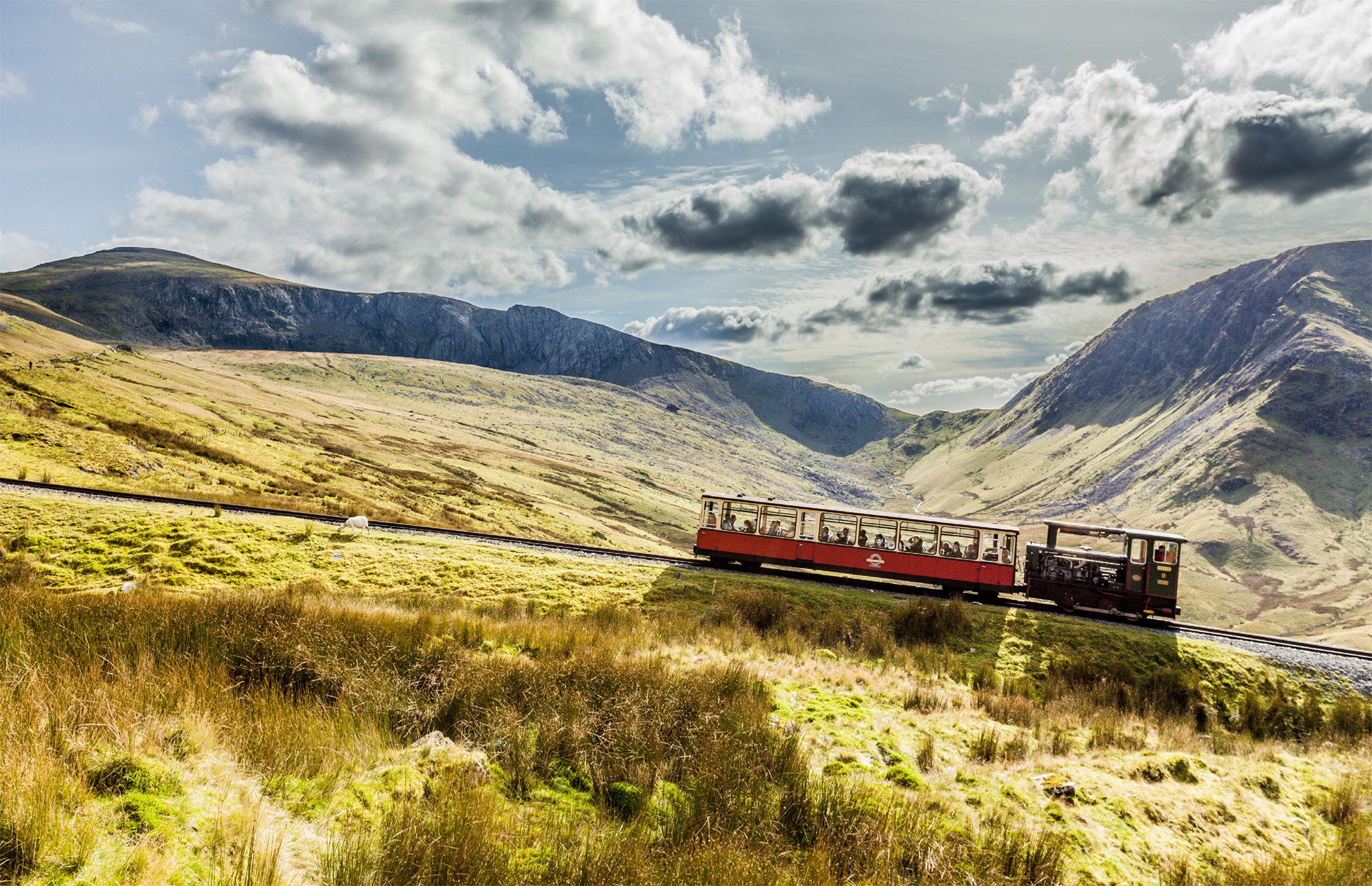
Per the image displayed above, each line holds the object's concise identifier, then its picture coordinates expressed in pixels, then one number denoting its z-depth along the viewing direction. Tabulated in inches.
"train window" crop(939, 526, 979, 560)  894.4
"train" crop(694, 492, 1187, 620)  885.2
